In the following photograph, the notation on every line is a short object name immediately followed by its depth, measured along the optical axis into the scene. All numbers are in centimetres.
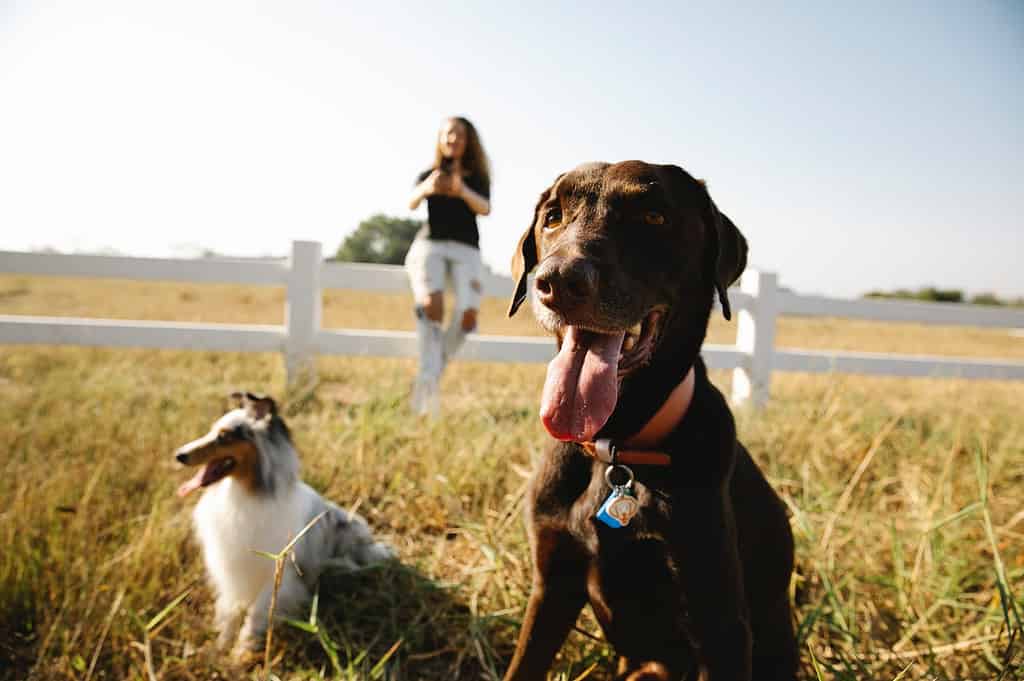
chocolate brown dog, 130
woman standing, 411
